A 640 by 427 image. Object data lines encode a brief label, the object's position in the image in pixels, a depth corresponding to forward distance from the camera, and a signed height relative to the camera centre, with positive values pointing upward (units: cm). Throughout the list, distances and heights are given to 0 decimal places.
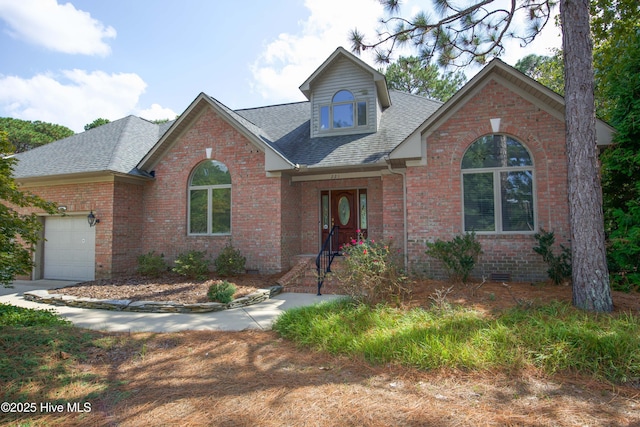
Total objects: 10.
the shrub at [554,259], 720 -66
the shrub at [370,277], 583 -84
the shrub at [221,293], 717 -134
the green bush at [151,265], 973 -99
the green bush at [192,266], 928 -98
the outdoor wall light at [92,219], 1031 +37
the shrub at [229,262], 947 -91
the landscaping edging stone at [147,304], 696 -157
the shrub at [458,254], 752 -57
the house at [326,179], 810 +148
